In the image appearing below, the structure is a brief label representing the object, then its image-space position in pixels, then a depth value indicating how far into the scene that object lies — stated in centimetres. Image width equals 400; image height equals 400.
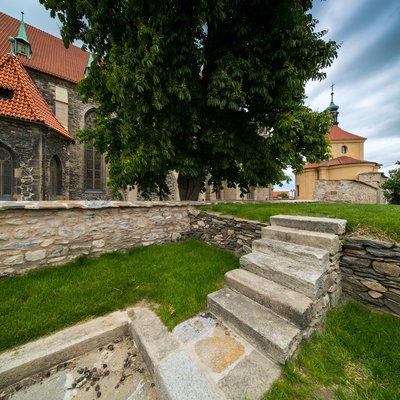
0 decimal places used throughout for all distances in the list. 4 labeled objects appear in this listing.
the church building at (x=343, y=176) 1377
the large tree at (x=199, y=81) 405
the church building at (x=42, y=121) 811
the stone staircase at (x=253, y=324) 149
